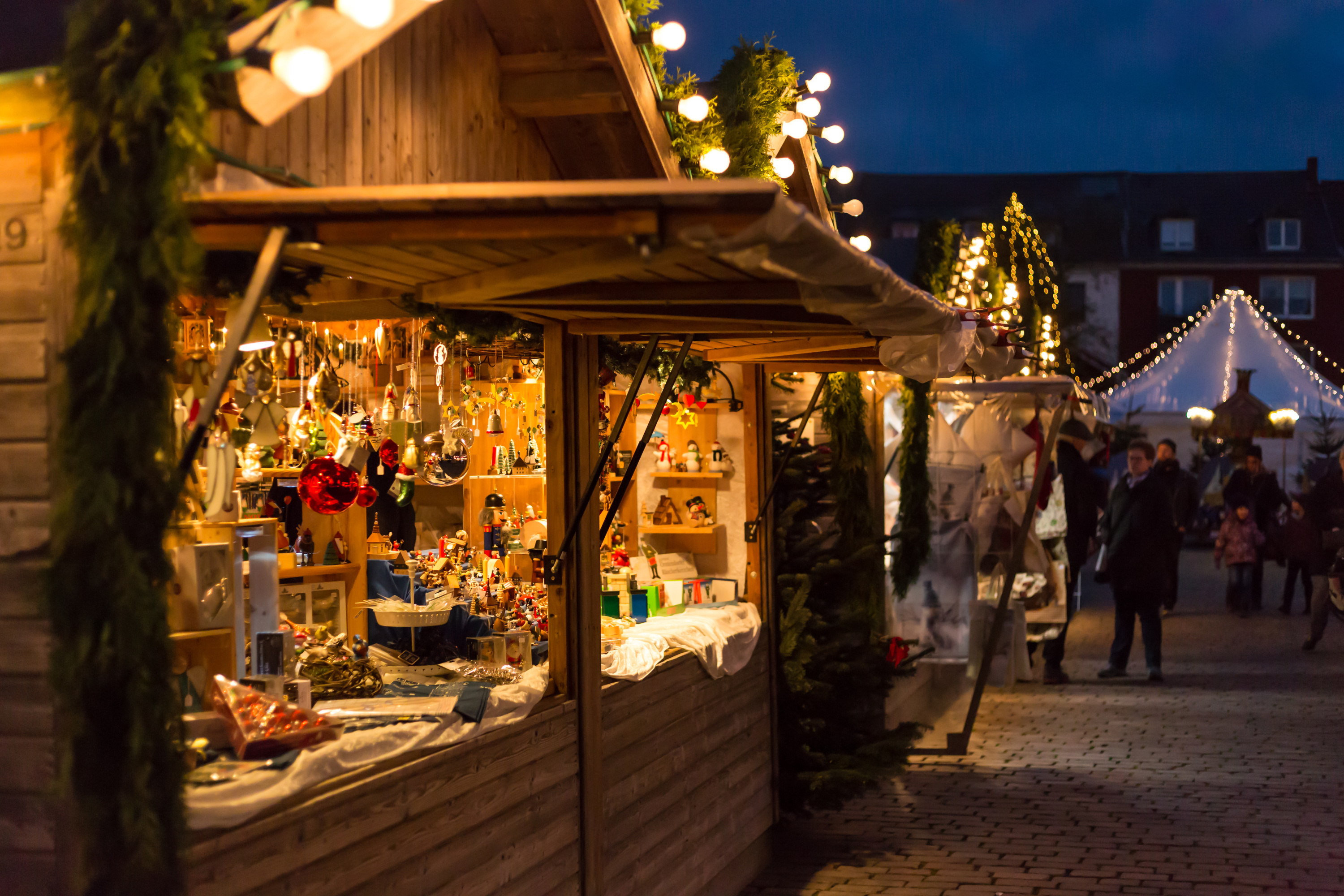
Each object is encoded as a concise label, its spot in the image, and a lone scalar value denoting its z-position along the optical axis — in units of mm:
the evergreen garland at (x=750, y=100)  5809
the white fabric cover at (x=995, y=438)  9234
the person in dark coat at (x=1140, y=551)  10375
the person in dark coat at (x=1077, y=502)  11016
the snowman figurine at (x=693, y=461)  6781
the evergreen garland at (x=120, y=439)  2412
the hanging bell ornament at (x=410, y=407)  4945
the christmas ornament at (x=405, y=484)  5000
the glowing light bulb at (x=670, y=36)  4844
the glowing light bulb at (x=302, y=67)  2660
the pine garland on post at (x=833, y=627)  6629
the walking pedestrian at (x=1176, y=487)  10953
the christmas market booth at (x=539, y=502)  2768
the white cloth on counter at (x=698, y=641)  4918
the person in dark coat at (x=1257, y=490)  13531
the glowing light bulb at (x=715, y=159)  5371
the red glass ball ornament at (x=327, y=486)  4559
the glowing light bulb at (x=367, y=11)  2689
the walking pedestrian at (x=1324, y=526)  11320
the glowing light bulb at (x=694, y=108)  5137
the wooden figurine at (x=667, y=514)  6819
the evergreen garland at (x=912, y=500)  8359
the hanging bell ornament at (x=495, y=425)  6137
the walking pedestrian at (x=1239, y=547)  13555
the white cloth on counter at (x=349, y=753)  2775
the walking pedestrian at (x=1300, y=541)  12562
